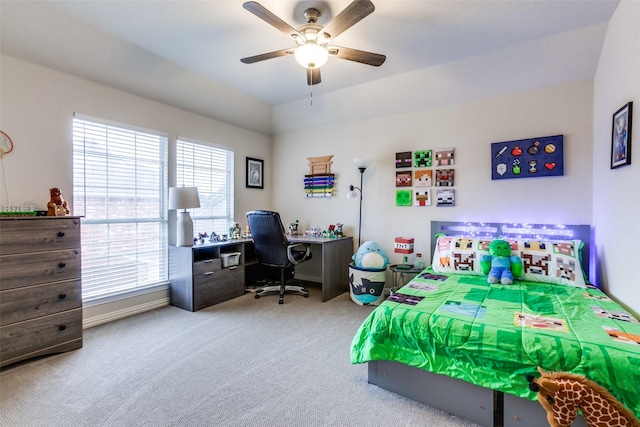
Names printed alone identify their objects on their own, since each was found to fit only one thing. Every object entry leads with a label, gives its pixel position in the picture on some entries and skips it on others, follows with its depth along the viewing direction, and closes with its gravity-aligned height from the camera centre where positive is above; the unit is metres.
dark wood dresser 2.15 -0.60
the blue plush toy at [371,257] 3.58 -0.57
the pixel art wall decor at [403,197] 3.86 +0.17
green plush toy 2.60 -0.49
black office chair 3.52 -0.43
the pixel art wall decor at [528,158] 3.01 +0.56
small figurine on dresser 2.46 +0.04
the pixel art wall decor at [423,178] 3.71 +0.41
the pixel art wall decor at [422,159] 3.72 +0.65
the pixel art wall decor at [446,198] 3.57 +0.15
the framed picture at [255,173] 4.67 +0.60
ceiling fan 1.80 +1.21
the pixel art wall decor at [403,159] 3.85 +0.66
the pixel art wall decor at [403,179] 3.86 +0.41
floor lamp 3.98 +0.47
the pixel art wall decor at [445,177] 3.58 +0.40
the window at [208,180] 3.78 +0.41
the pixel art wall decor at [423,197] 3.73 +0.17
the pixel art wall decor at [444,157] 3.57 +0.65
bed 1.44 -0.70
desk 3.74 -0.71
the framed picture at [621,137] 2.02 +0.53
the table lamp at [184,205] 3.36 +0.06
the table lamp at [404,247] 3.76 -0.46
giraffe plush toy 1.17 -0.77
